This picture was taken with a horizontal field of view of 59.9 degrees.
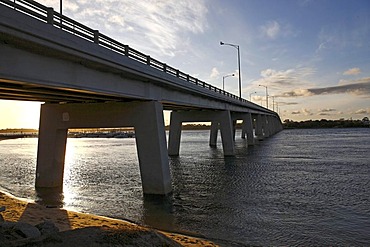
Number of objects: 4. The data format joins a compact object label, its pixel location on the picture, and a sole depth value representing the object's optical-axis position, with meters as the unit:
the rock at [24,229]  7.60
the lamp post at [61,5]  13.31
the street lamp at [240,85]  44.08
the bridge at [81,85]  9.76
